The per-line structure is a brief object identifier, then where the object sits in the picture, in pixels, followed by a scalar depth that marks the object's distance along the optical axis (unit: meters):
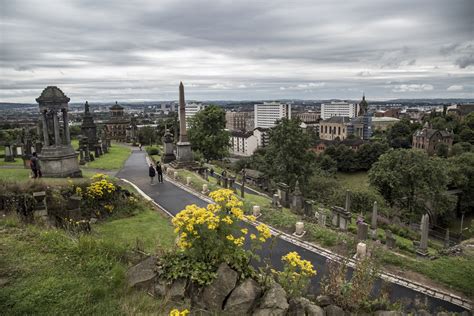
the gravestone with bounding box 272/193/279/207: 17.92
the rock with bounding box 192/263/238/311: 5.86
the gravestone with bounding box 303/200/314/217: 17.55
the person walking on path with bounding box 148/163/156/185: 20.72
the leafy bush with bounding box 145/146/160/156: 38.31
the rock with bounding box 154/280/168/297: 6.03
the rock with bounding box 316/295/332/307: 6.42
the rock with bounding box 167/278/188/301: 5.95
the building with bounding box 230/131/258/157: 114.50
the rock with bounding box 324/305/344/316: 6.28
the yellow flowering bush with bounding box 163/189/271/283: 6.02
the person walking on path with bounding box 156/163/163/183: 20.97
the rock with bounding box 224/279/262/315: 5.80
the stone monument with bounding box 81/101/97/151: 38.25
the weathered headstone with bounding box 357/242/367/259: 10.26
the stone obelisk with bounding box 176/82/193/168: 27.08
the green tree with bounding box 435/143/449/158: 64.44
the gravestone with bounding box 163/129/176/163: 30.22
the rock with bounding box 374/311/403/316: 6.40
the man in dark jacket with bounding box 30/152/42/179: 17.17
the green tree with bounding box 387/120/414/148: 82.81
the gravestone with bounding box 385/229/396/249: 11.97
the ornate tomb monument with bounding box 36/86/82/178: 18.56
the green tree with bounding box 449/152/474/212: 37.97
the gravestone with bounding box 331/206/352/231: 14.90
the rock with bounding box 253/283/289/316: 5.80
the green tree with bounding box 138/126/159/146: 56.46
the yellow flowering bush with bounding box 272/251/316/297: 6.43
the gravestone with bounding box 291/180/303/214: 18.09
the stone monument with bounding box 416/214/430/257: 11.62
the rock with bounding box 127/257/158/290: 6.08
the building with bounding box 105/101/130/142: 65.75
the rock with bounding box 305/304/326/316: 6.04
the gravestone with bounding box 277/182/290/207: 19.24
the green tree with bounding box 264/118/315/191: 29.78
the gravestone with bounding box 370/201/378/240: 15.73
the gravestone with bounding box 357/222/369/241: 12.52
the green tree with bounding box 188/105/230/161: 39.53
